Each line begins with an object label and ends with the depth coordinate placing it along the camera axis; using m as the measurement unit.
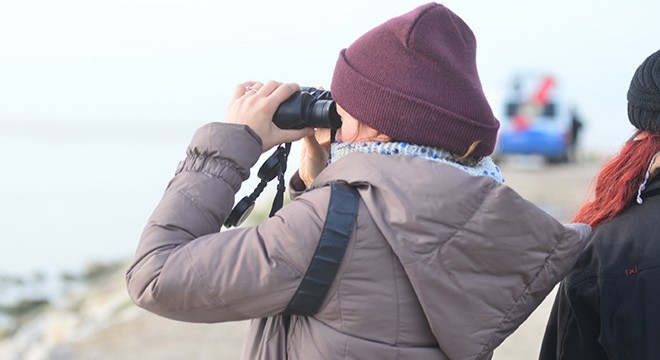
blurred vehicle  17.86
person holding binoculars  1.83
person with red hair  2.32
